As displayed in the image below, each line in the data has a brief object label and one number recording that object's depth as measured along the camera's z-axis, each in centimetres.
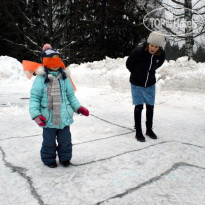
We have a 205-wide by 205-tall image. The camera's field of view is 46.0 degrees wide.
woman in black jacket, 320
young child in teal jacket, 229
